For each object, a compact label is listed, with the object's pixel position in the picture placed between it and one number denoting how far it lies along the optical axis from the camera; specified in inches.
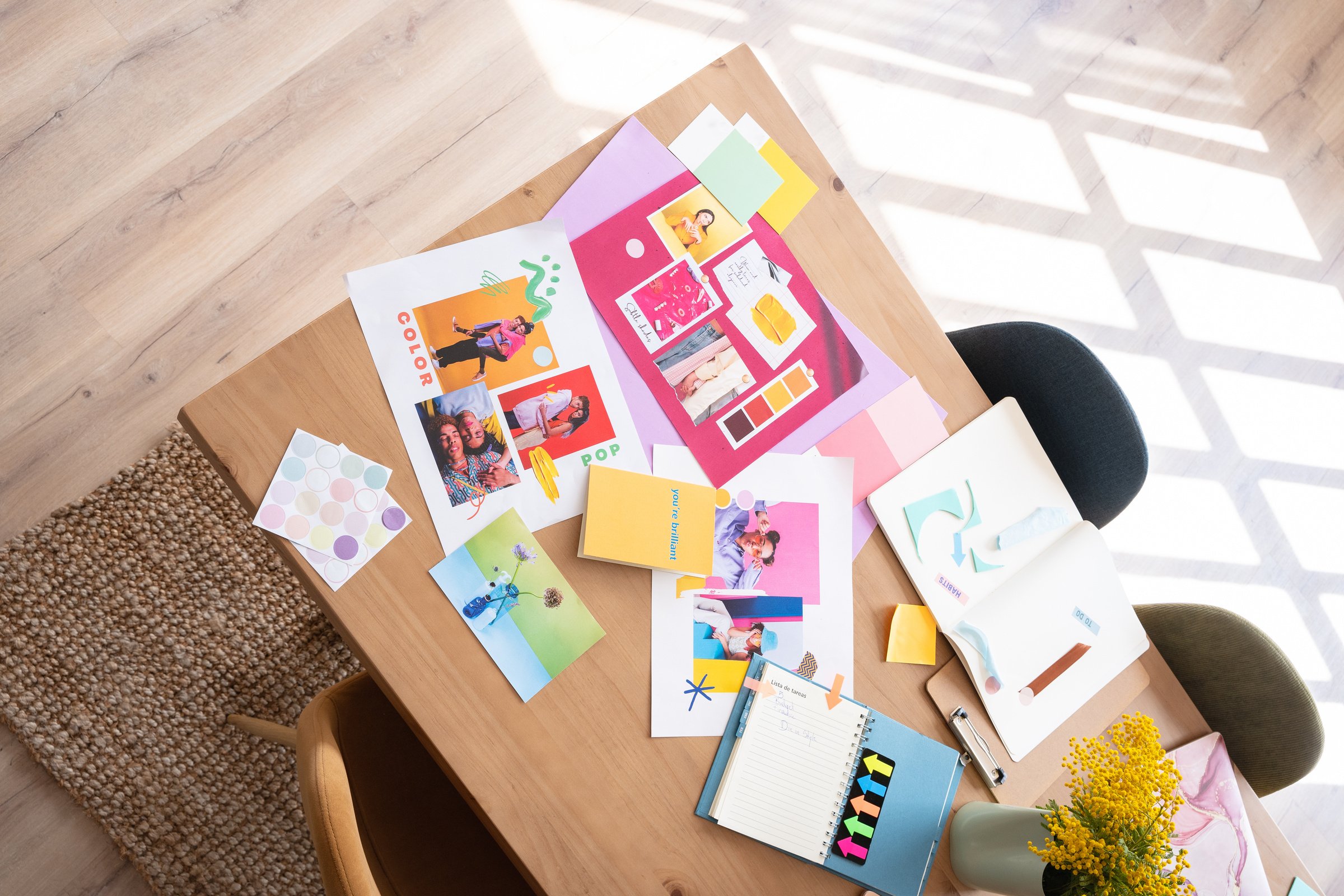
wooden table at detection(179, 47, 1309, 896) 36.6
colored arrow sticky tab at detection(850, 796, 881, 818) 40.4
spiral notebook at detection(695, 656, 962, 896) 39.4
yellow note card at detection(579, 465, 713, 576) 39.2
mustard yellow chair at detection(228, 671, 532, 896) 44.6
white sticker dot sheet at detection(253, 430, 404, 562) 36.5
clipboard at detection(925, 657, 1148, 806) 42.9
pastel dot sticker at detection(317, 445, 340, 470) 37.2
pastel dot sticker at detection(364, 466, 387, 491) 37.5
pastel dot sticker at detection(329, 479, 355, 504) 37.1
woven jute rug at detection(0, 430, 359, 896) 58.8
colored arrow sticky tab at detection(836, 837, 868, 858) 39.8
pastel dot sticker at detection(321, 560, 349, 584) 36.6
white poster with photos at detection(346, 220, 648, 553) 38.5
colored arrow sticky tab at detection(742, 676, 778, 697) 40.5
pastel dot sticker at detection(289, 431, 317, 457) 37.0
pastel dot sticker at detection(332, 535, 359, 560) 36.8
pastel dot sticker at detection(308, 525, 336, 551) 36.7
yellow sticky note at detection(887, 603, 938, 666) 43.0
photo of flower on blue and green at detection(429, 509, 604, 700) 37.6
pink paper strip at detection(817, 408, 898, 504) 44.1
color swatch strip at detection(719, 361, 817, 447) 42.8
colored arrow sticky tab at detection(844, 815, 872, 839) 40.1
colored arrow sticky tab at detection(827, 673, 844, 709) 41.4
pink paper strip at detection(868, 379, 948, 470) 45.3
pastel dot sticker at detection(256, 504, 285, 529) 36.1
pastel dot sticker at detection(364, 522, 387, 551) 37.1
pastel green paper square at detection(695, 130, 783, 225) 44.9
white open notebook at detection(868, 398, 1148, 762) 43.9
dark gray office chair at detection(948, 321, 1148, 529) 47.4
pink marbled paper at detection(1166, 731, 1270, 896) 44.1
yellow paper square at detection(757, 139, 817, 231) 45.8
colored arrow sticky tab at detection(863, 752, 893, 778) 41.0
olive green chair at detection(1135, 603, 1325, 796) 46.3
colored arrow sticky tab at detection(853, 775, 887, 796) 40.7
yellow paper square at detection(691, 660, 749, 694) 40.1
